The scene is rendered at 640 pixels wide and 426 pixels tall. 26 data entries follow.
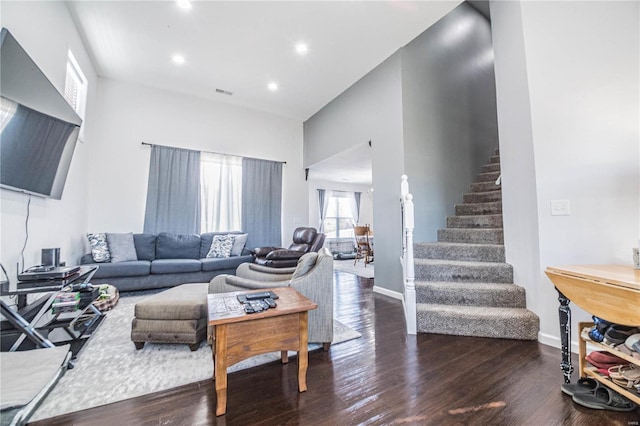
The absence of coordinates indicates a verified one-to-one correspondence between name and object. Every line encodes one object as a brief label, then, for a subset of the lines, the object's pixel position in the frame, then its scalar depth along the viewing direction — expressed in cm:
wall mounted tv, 171
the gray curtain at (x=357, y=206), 910
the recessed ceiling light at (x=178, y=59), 383
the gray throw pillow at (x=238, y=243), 474
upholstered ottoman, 206
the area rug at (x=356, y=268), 546
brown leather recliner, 435
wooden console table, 131
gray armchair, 211
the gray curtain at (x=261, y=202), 555
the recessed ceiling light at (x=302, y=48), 359
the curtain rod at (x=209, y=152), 469
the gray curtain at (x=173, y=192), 465
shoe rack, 132
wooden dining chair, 674
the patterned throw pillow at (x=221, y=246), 461
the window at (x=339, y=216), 863
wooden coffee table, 138
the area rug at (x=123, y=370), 152
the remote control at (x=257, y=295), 174
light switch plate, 215
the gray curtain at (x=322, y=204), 838
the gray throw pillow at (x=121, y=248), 387
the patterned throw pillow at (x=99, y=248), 371
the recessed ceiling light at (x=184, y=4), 283
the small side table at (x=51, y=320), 150
